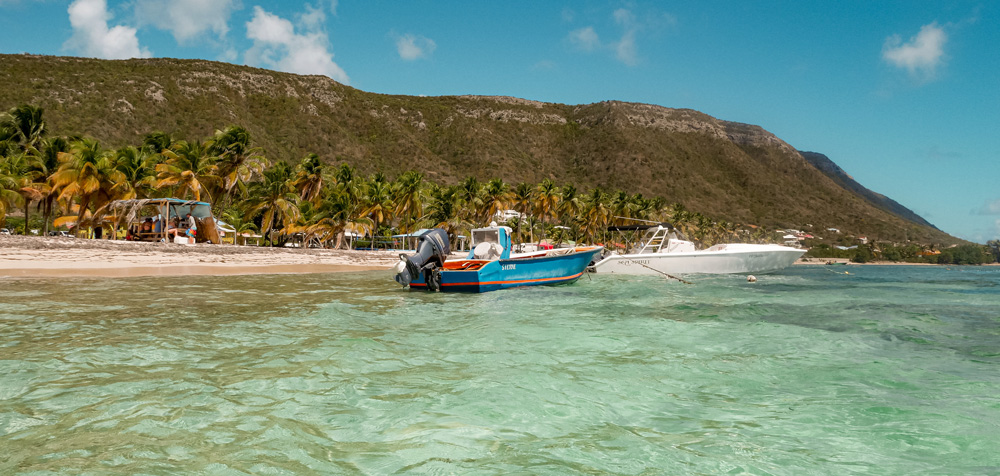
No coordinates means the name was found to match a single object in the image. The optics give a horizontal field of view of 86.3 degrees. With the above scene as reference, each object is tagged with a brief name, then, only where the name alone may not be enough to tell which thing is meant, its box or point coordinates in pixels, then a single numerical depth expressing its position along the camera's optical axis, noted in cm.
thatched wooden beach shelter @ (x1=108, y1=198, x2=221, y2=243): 3300
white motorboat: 2923
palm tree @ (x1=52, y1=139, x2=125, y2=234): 3425
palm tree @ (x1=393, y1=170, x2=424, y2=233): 5784
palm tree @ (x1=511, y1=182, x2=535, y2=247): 6631
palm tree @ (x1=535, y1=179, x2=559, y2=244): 6950
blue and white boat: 1725
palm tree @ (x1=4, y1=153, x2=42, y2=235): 3584
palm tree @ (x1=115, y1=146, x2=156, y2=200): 3778
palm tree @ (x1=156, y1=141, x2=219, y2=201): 3700
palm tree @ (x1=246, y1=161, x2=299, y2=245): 4659
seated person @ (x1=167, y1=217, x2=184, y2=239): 3302
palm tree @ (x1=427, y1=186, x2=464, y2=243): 5960
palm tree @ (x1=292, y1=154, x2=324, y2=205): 5006
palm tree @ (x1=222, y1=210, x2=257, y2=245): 5697
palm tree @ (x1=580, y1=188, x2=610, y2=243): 7200
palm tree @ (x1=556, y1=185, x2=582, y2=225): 7238
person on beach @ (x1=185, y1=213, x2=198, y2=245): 3331
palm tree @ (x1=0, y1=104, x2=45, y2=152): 4522
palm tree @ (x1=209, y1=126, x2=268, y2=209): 4059
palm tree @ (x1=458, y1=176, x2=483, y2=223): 6512
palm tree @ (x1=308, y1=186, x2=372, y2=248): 4986
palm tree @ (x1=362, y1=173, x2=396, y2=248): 5541
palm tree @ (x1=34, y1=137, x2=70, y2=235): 3789
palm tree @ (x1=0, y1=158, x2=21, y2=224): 3339
